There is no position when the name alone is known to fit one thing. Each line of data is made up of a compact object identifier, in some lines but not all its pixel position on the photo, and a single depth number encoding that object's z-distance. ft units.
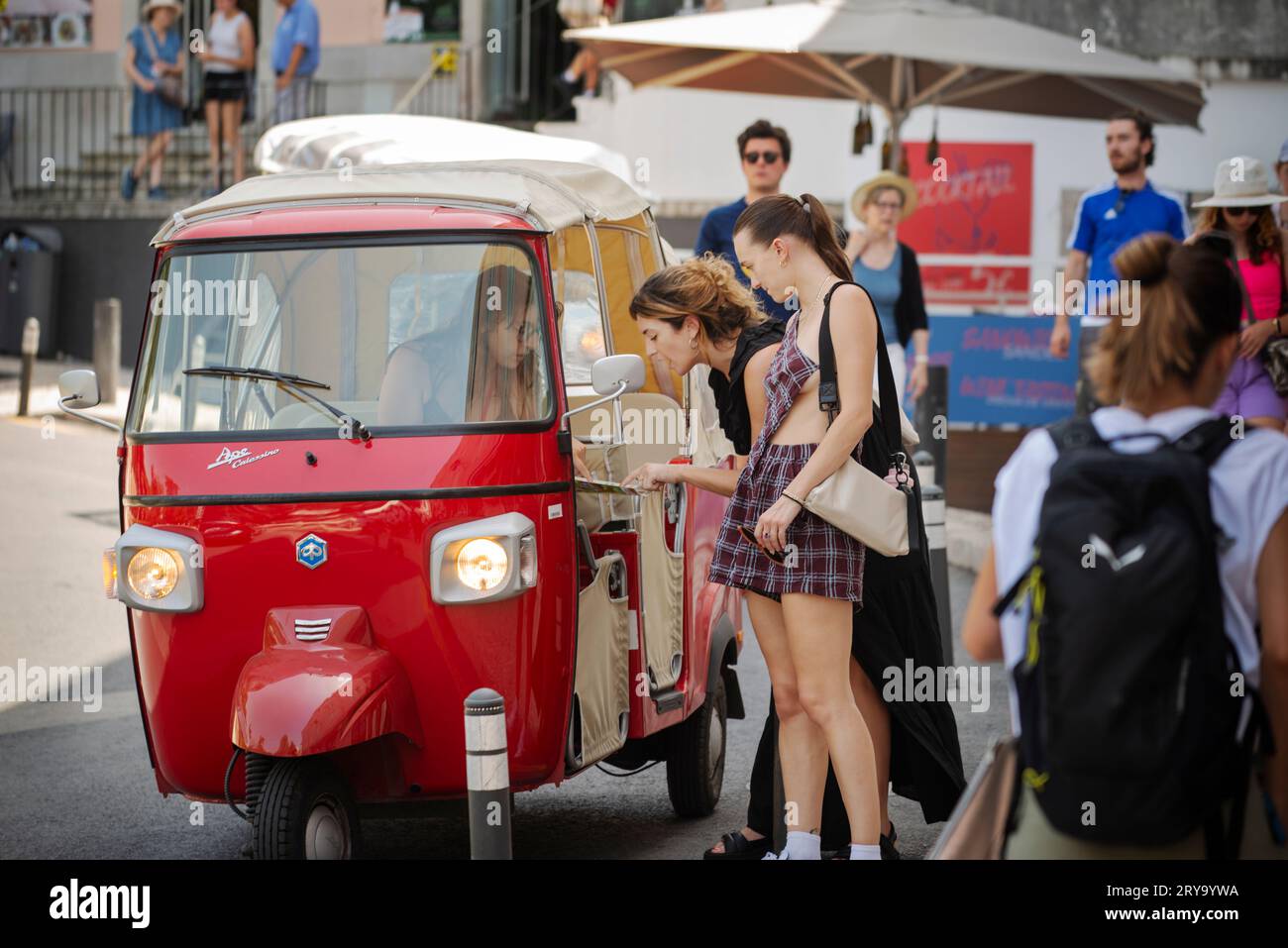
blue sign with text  47.24
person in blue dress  81.66
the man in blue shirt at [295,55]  75.36
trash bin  79.61
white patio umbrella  42.32
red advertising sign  63.05
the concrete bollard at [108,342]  64.03
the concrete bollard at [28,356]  63.05
